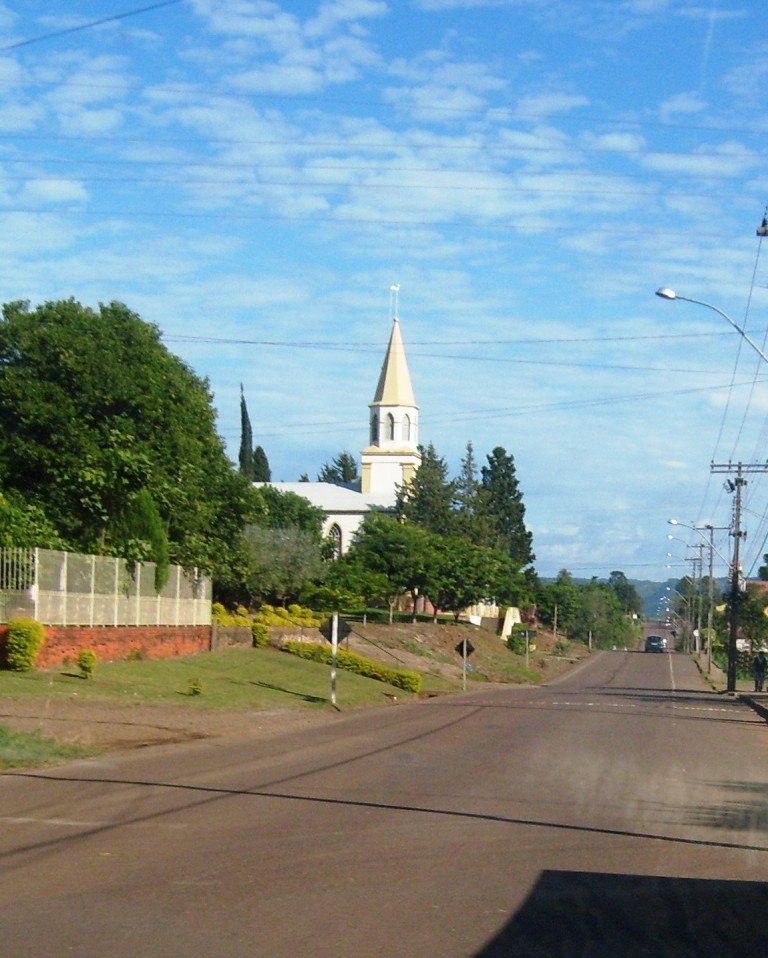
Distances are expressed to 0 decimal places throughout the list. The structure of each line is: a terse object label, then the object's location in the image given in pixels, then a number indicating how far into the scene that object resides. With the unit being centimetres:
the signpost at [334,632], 3041
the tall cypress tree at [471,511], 10894
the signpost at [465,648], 4519
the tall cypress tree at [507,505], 12444
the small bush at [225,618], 4781
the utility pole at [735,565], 5716
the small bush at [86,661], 2794
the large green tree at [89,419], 3653
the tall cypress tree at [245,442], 9825
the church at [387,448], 11456
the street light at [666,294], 2470
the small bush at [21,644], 2678
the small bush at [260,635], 4541
